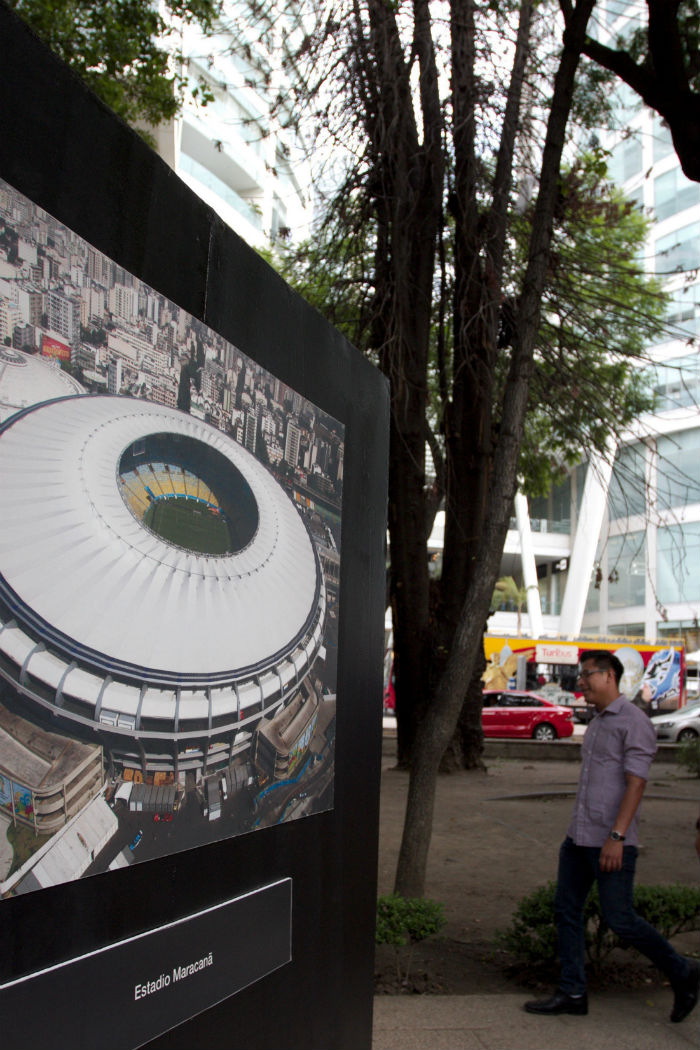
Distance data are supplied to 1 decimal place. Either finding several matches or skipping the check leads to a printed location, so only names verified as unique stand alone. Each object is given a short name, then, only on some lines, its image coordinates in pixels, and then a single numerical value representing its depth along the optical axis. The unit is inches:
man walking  158.1
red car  1053.2
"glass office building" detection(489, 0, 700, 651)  1224.8
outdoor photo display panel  78.4
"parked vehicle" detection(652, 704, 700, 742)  1011.3
